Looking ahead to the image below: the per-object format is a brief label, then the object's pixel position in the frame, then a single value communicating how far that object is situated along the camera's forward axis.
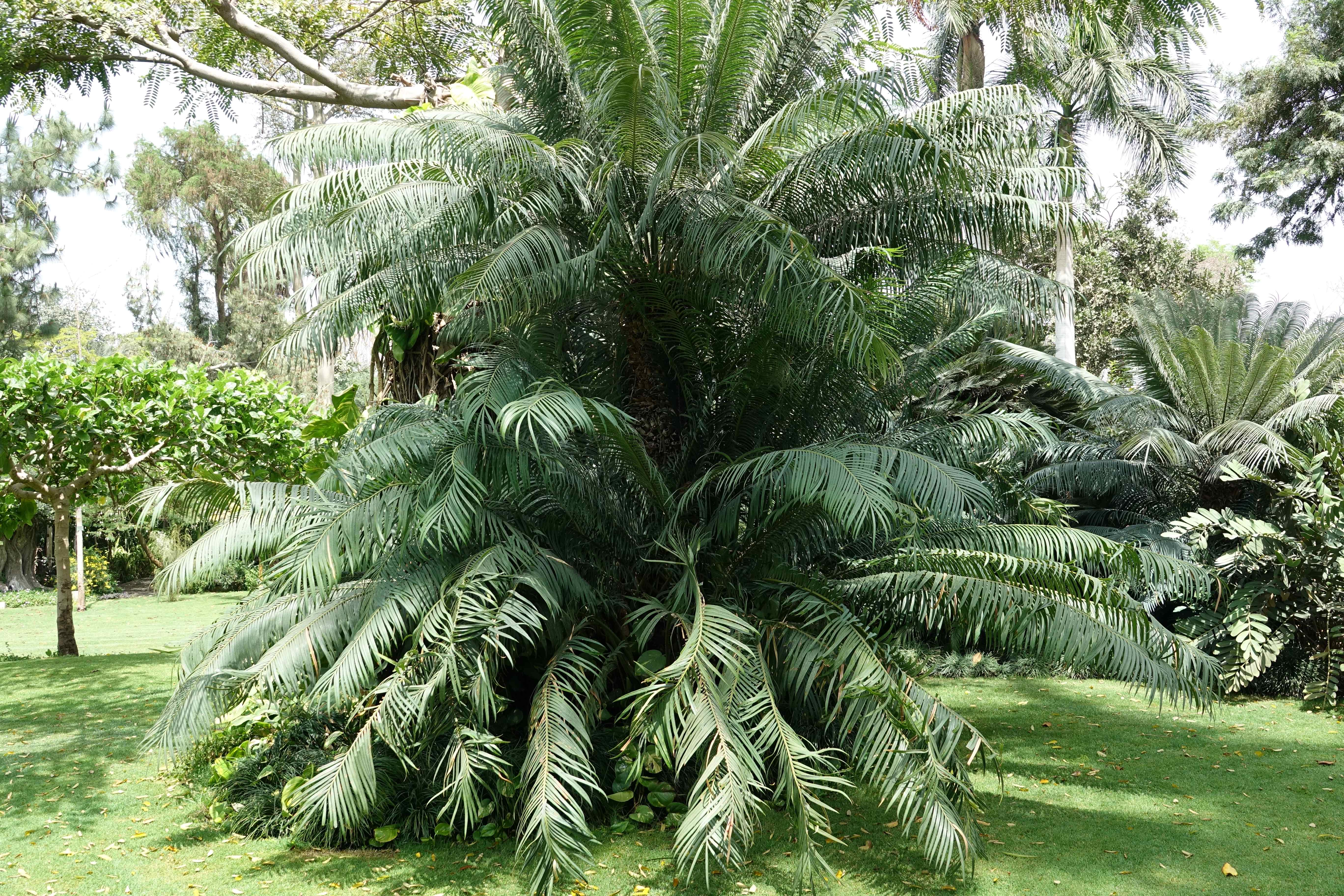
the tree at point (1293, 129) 21.45
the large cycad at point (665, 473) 4.86
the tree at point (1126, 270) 20.36
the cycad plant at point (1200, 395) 9.68
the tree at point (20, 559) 21.83
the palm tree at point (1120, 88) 14.99
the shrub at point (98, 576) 21.36
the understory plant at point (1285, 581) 8.08
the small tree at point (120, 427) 9.56
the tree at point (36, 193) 28.83
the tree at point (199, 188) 31.27
